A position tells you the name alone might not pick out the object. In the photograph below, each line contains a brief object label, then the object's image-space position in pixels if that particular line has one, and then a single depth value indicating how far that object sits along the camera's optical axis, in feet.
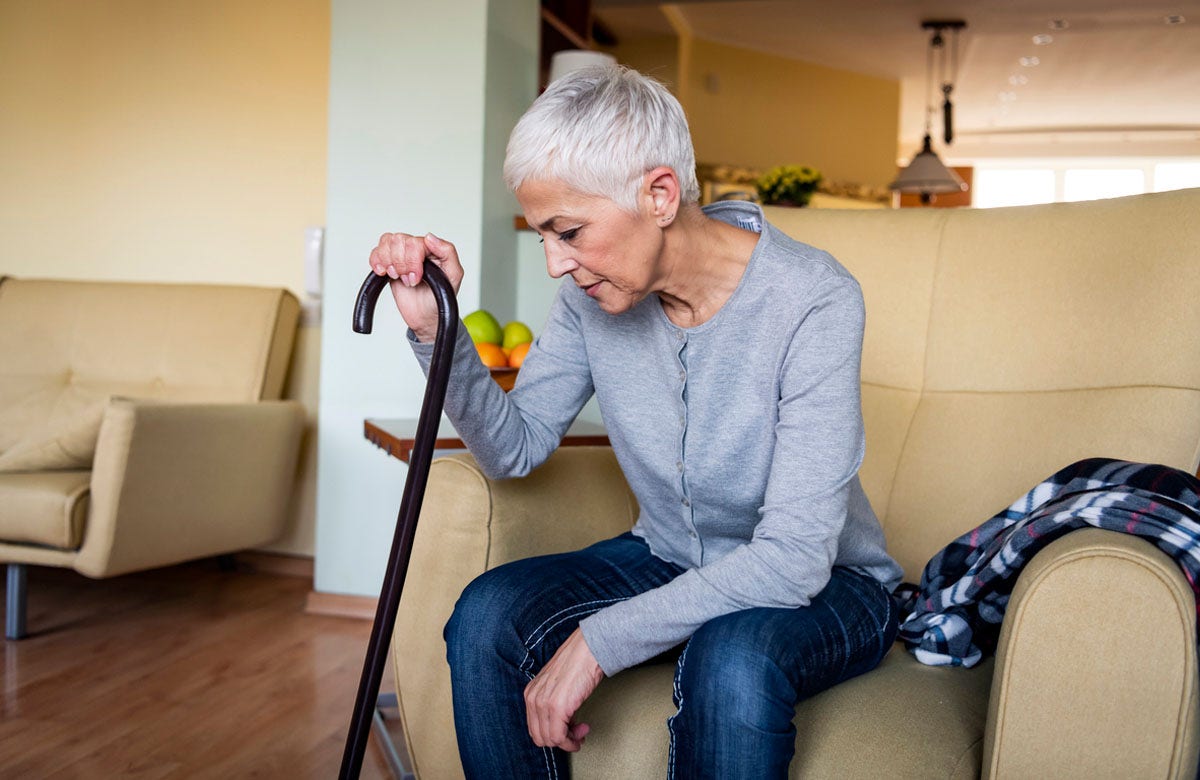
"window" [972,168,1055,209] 39.34
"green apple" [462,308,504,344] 6.62
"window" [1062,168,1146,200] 37.55
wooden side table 5.39
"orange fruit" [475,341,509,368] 6.38
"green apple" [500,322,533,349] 6.80
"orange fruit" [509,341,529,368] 6.48
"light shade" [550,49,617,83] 9.43
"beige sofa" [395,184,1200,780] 3.39
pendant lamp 21.83
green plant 11.09
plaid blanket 3.63
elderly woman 3.70
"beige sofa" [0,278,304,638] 8.46
